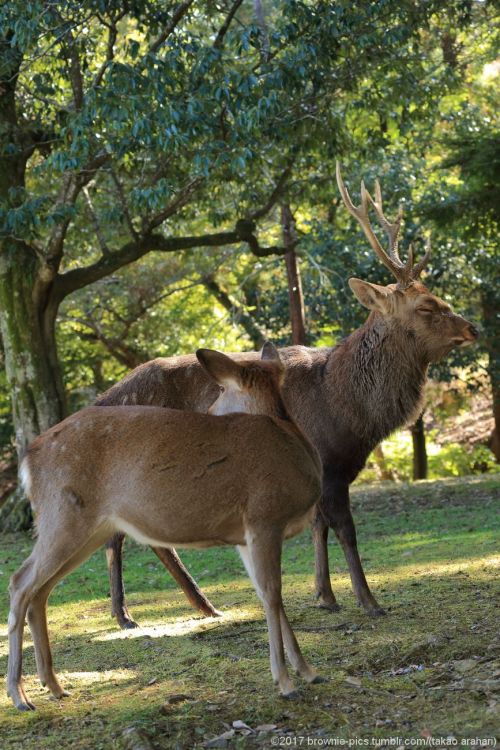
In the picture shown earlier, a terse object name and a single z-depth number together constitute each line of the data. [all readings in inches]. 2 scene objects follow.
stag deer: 275.4
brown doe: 182.1
